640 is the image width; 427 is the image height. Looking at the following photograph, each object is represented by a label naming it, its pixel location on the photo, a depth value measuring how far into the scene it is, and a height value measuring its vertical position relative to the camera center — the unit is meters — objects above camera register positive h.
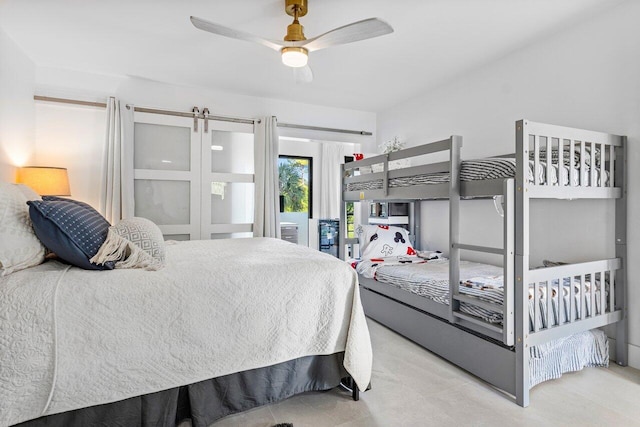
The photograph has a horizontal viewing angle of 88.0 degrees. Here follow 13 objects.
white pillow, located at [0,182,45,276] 1.32 -0.09
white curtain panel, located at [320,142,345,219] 4.61 +0.50
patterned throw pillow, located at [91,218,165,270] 1.51 -0.15
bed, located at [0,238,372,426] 1.21 -0.53
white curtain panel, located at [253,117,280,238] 4.02 +0.40
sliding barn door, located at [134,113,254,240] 3.68 +0.46
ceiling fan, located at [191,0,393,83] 1.87 +1.09
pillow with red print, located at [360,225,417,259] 3.59 -0.29
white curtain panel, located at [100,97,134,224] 3.35 +0.45
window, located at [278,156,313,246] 4.55 +0.32
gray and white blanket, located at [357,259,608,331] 2.00 -0.51
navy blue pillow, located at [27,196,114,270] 1.37 -0.07
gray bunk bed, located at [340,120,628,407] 1.86 -0.34
